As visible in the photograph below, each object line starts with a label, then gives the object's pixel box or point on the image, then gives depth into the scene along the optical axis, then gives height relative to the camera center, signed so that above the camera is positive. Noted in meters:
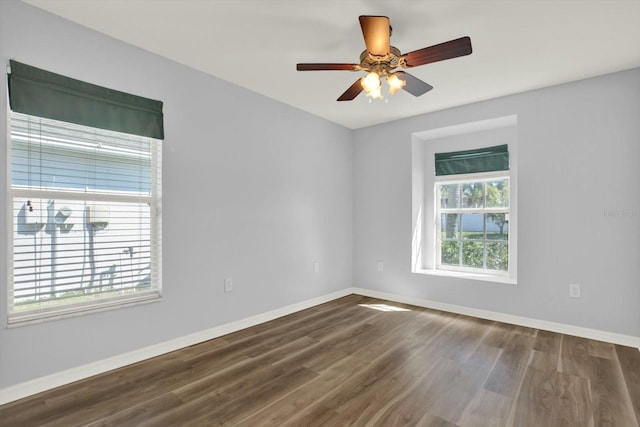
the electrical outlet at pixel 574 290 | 3.12 -0.76
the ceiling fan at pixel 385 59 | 1.83 +1.03
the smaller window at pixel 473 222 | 3.97 -0.10
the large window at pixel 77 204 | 2.06 +0.09
